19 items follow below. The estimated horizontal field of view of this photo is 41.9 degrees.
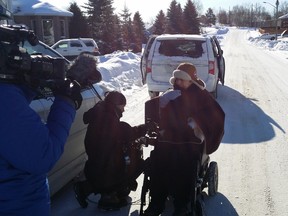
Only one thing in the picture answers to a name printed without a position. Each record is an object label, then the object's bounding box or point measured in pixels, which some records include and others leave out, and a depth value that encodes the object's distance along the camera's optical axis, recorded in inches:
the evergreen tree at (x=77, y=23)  1368.1
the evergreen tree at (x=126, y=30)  1473.9
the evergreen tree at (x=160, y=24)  1972.4
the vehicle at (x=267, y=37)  2306.8
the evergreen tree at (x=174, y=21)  1877.5
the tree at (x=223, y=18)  5590.6
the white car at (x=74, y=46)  992.1
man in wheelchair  134.3
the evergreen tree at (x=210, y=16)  4662.9
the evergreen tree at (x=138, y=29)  1571.9
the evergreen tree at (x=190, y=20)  1888.5
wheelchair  134.6
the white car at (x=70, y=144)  134.9
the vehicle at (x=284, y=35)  2338.3
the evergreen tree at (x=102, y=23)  1354.6
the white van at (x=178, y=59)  357.4
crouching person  142.1
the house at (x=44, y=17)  1188.6
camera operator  64.2
